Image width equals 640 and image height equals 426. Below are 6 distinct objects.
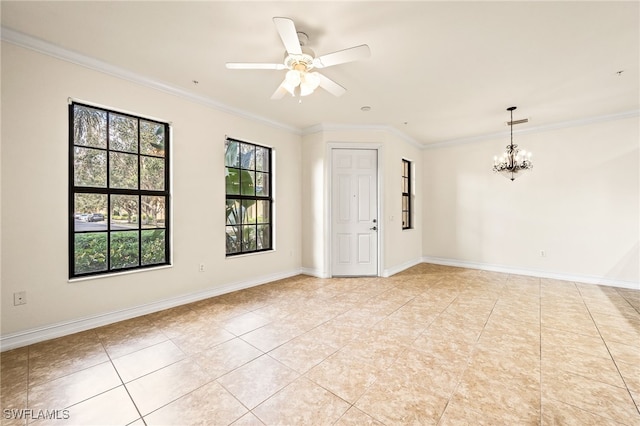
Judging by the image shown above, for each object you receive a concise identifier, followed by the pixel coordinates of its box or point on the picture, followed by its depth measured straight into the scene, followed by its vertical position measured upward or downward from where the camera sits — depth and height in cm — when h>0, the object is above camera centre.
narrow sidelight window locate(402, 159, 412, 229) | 600 +37
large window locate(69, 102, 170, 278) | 281 +24
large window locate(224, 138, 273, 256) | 422 +24
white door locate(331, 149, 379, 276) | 500 -4
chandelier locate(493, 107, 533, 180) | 429 +82
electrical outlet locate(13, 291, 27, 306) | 241 -76
